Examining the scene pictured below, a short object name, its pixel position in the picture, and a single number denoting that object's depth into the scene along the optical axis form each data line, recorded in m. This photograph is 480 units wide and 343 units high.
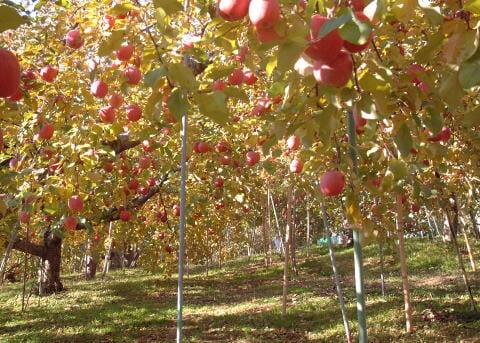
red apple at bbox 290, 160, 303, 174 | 3.15
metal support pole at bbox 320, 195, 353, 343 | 4.04
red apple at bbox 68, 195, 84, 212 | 2.80
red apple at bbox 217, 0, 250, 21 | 1.07
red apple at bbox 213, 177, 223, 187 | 5.11
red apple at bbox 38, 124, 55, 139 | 2.83
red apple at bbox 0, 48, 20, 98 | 0.93
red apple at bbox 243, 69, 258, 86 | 2.44
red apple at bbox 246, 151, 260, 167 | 3.72
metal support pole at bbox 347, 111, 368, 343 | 1.60
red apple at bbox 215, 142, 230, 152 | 4.38
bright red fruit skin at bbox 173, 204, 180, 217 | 5.80
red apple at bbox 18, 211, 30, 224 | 3.27
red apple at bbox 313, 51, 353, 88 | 0.99
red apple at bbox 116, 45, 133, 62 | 1.79
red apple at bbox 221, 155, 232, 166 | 4.41
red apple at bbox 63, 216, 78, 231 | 3.13
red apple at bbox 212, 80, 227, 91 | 2.07
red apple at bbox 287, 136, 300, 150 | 2.73
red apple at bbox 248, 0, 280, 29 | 0.96
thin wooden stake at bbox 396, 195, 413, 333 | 4.44
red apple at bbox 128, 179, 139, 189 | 4.79
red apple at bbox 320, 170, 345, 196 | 1.67
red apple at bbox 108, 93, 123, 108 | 2.52
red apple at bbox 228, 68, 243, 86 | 2.26
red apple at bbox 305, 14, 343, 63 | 0.95
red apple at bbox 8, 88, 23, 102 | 1.77
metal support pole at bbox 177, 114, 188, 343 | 2.12
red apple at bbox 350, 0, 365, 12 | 1.15
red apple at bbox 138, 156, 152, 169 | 4.15
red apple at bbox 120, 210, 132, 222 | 4.98
